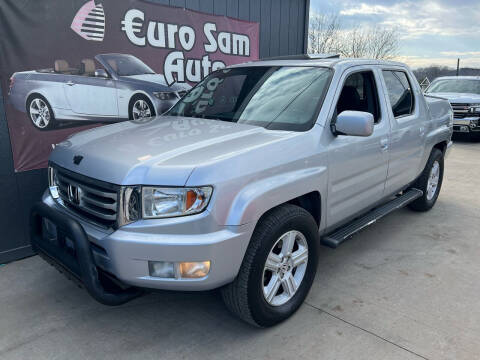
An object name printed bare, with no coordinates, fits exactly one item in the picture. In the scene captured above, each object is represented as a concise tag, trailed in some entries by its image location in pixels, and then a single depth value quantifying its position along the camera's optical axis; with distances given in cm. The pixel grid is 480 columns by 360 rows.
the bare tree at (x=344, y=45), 3023
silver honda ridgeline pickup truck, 232
